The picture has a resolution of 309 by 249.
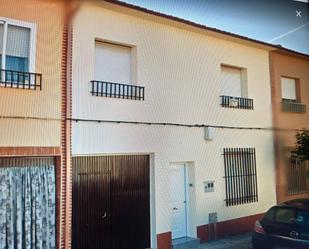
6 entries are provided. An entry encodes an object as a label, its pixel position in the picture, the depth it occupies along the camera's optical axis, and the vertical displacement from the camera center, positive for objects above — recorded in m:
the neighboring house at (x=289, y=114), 12.24 +1.70
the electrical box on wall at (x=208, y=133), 10.00 +0.81
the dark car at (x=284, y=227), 6.70 -1.45
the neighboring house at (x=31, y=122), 6.56 +0.85
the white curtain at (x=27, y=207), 6.48 -0.89
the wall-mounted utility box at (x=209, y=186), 9.89 -0.78
